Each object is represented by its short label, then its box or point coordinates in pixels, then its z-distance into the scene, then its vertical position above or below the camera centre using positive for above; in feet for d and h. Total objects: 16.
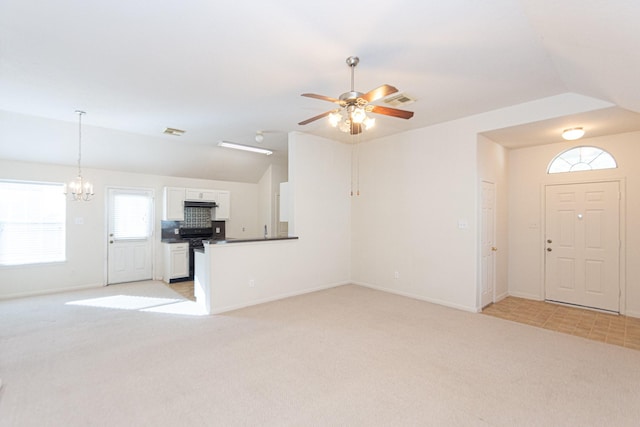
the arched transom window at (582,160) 14.56 +2.80
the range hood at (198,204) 22.31 +0.87
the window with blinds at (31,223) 17.08 -0.42
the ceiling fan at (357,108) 8.17 +3.17
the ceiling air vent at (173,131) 16.57 +4.72
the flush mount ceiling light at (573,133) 13.07 +3.62
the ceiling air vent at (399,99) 11.77 +4.68
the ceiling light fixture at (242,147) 19.24 +4.54
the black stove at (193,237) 21.89 -1.58
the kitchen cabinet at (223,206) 23.91 +0.79
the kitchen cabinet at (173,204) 21.42 +0.84
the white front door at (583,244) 14.38 -1.42
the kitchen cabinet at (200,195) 22.38 +1.58
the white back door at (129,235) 20.10 -1.35
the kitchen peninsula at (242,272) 14.19 -2.83
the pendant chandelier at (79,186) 16.02 +1.63
